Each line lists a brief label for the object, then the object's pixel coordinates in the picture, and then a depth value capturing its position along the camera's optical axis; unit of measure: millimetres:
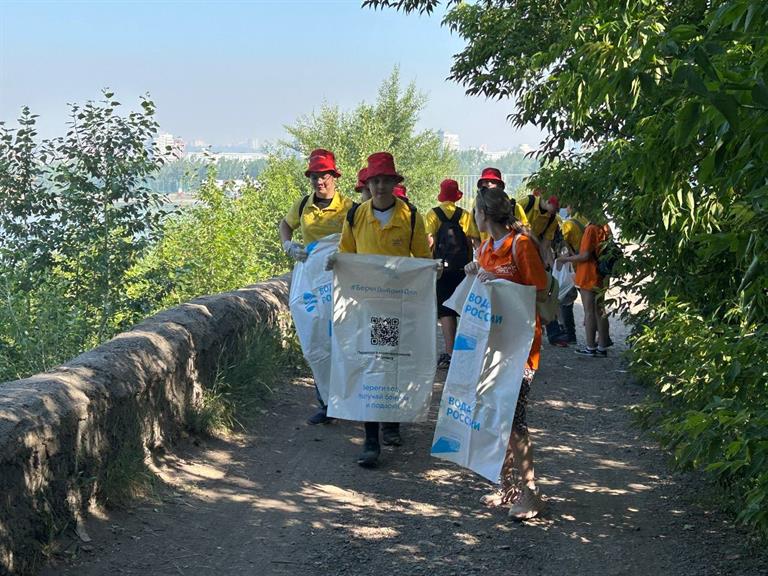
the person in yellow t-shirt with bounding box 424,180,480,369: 9914
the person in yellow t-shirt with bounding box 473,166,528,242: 9211
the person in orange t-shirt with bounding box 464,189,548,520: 5609
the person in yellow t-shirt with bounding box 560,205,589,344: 11859
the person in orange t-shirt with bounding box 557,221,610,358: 11352
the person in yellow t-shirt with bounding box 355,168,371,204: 7622
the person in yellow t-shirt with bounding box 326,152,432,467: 7102
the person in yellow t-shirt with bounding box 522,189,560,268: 10992
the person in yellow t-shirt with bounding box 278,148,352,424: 7914
